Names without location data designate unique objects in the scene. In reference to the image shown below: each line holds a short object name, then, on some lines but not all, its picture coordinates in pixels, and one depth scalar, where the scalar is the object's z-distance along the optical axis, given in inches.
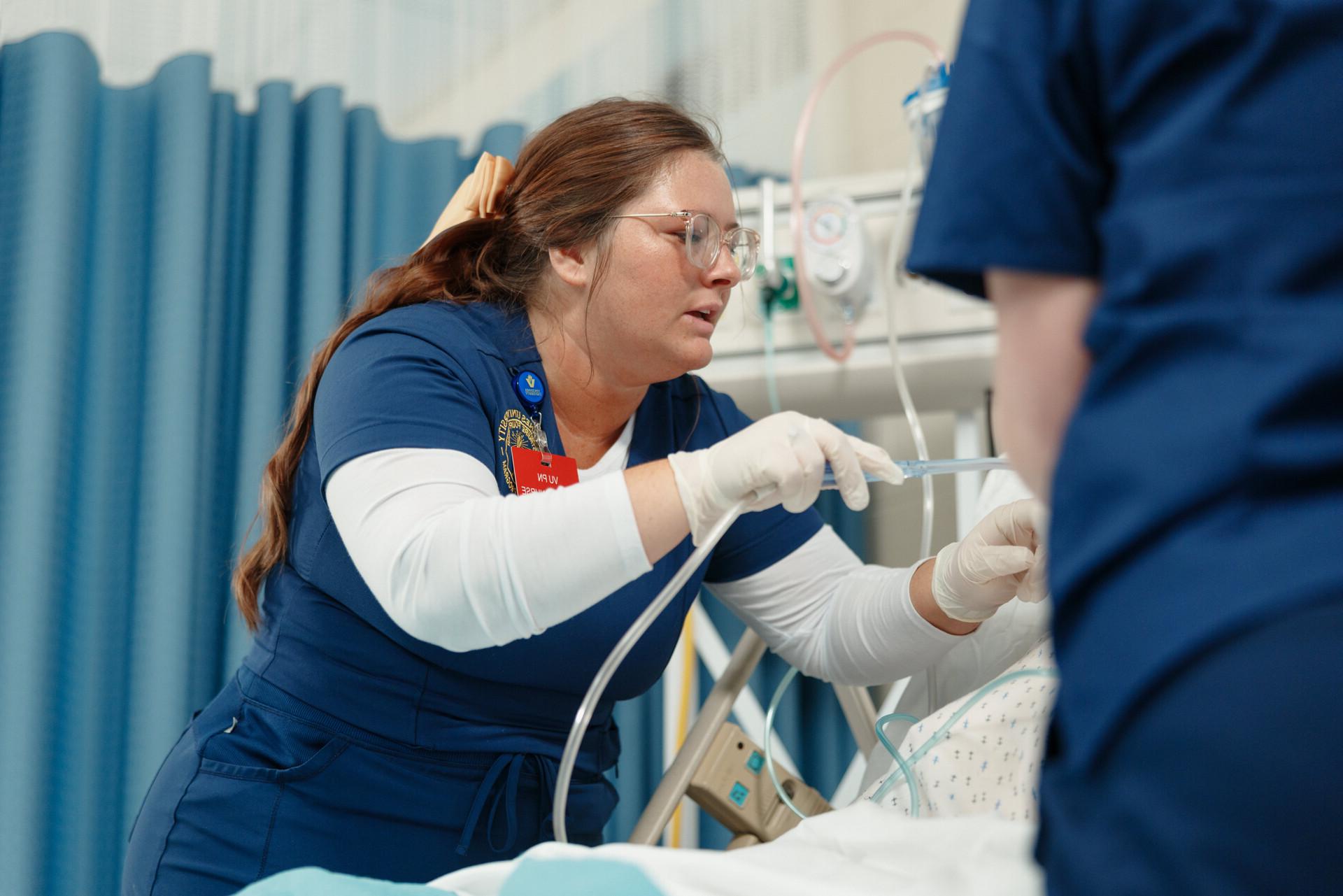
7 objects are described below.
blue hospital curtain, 66.6
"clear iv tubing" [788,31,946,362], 71.9
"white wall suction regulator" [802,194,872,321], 72.6
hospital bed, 27.2
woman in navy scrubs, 38.0
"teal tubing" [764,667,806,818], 49.1
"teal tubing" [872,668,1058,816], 45.5
